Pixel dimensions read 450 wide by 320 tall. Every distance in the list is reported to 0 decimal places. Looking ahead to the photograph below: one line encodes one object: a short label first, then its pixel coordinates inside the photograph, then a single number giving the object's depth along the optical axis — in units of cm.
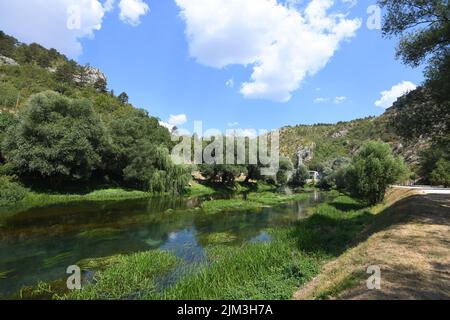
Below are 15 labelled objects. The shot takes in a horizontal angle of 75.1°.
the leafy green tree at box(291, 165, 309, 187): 9188
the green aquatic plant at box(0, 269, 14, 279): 1159
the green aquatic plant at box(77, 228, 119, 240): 1833
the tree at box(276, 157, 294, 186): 7228
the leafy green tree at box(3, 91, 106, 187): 3269
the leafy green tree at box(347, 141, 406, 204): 3198
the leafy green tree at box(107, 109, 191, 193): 4444
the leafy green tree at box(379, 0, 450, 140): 1572
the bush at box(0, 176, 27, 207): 2784
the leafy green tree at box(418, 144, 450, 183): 5672
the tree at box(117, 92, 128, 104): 11331
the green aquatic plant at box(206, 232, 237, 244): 1824
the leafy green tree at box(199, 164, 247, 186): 5441
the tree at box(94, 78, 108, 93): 11125
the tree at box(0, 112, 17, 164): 3566
